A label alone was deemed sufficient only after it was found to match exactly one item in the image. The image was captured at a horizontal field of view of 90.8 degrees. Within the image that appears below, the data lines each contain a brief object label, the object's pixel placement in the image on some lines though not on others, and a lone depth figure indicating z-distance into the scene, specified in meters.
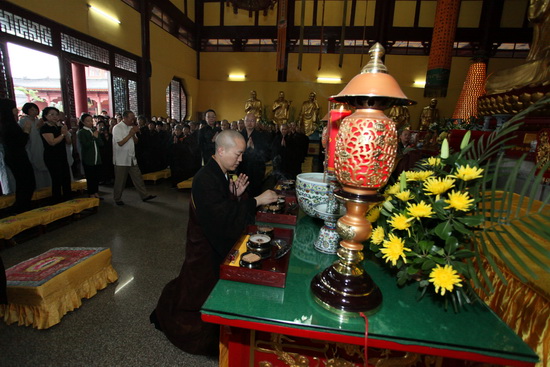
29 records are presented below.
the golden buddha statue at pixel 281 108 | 10.65
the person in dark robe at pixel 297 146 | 6.50
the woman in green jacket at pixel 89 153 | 4.23
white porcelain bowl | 1.23
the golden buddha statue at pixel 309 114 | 10.27
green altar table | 0.65
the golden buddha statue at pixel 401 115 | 9.63
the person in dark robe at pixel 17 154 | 3.36
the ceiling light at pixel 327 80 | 10.86
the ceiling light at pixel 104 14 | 6.03
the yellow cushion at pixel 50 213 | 2.85
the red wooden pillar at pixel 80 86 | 8.31
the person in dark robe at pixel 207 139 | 5.38
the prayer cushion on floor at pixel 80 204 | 3.29
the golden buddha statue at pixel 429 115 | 9.59
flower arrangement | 0.71
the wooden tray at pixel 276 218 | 1.40
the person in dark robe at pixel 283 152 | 5.53
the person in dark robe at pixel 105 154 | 5.44
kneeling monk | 1.27
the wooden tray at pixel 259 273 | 0.85
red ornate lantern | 0.67
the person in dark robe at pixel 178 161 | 5.82
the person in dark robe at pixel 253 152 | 4.41
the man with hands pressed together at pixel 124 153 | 4.11
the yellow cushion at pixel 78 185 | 4.34
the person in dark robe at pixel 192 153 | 5.85
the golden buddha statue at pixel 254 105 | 10.65
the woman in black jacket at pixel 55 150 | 3.81
